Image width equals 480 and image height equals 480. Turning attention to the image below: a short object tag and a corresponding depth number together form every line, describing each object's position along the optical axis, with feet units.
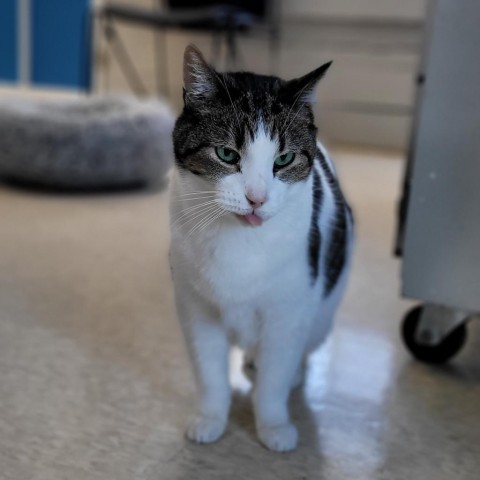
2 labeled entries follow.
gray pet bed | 6.84
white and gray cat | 2.41
